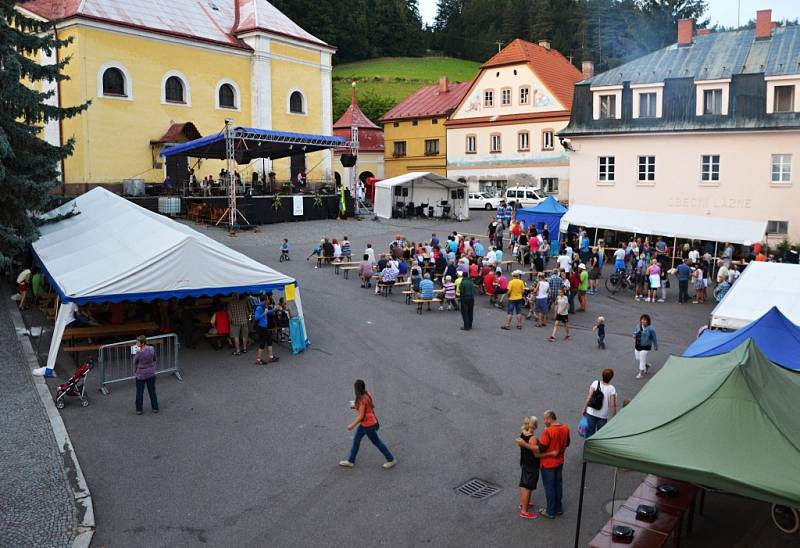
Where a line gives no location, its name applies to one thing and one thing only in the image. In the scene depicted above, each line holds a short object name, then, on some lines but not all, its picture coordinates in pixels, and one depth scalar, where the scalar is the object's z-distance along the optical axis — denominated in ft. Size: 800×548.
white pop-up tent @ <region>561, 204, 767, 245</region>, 84.04
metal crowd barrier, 45.07
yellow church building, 114.93
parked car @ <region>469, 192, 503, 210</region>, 145.38
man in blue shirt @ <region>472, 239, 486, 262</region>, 82.64
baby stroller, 40.96
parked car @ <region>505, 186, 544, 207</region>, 133.39
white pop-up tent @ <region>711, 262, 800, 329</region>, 44.11
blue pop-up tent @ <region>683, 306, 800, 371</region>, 36.52
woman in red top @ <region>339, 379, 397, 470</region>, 32.04
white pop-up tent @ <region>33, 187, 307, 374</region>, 47.85
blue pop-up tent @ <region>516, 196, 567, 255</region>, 98.12
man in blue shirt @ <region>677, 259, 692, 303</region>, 71.36
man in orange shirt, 28.09
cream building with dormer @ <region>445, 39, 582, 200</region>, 147.02
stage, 107.14
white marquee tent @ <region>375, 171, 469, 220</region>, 123.13
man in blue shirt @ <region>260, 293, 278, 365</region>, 49.49
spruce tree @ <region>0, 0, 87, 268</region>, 61.98
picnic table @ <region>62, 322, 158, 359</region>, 49.30
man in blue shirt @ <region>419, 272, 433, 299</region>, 65.67
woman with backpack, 33.60
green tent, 21.97
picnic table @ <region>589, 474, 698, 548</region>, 23.47
